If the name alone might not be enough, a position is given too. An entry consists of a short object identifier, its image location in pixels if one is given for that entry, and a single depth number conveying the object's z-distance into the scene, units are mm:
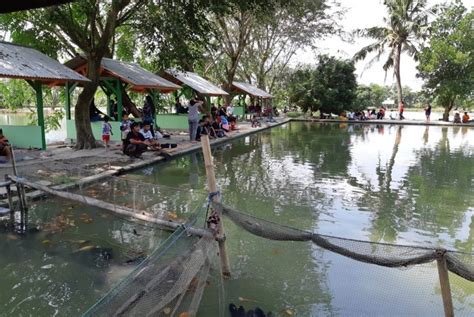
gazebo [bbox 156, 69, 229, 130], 20953
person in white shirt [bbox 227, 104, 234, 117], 29344
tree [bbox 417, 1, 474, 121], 31172
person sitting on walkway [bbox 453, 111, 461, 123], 32219
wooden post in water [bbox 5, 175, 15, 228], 6965
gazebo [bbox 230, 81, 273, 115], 31547
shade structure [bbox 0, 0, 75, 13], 3432
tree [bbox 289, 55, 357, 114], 36531
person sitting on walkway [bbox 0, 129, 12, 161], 10688
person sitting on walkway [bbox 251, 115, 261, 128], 26531
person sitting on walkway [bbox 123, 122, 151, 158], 12219
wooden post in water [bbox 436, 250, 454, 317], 3297
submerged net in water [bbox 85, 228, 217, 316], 3002
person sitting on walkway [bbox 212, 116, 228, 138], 19484
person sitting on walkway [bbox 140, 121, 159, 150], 13609
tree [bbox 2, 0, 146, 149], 12508
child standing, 13555
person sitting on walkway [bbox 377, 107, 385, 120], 36375
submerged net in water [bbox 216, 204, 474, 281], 3301
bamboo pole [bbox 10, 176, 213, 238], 5531
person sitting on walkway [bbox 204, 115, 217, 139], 18797
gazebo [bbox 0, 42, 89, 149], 11516
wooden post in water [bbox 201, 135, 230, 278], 4559
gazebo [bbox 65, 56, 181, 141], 15573
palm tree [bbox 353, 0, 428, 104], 34594
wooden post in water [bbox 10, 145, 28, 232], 7094
